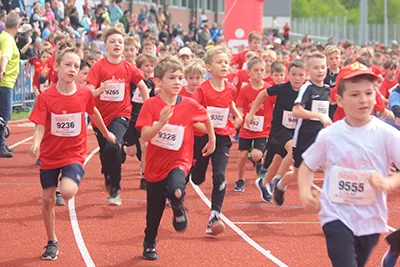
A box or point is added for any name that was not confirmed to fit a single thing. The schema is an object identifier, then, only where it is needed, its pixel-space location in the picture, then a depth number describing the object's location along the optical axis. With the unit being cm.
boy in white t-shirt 551
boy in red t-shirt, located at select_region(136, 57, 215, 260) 788
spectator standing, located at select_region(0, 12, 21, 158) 1412
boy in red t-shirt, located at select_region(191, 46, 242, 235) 970
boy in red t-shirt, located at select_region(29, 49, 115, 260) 800
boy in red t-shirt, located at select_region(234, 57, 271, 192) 1219
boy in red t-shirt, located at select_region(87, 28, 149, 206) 1057
